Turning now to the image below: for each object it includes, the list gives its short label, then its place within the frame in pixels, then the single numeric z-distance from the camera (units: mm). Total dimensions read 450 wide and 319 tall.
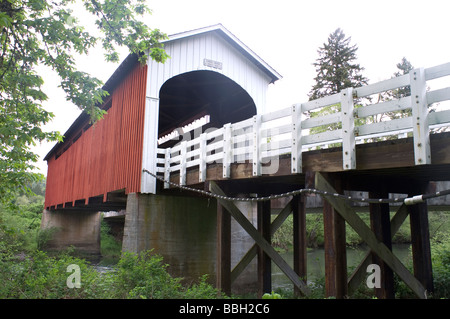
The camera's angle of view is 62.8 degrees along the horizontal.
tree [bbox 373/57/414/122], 31984
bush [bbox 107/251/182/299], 6355
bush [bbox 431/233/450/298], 8055
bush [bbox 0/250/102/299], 5758
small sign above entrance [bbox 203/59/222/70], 11812
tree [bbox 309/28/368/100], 30859
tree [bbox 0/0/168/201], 6945
